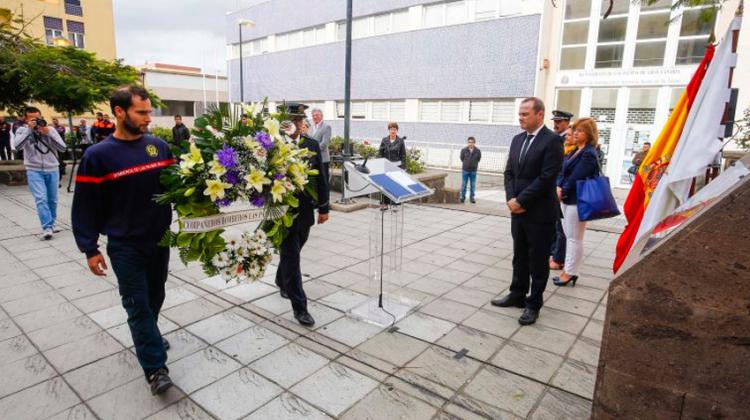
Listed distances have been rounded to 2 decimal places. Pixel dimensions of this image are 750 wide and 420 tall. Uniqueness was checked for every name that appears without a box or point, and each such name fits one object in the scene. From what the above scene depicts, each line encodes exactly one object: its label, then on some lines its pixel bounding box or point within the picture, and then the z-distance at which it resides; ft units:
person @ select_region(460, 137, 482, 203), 35.68
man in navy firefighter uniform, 8.84
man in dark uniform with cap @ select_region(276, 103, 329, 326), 12.37
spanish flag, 11.97
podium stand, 12.57
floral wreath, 9.14
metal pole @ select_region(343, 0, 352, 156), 26.96
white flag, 10.78
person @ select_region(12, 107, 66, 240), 21.24
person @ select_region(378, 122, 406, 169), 31.50
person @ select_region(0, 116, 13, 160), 51.37
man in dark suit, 12.35
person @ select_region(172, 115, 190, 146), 41.75
